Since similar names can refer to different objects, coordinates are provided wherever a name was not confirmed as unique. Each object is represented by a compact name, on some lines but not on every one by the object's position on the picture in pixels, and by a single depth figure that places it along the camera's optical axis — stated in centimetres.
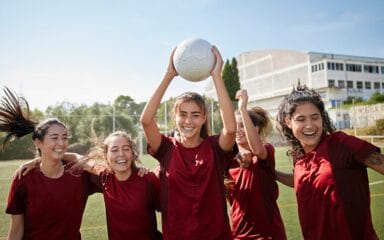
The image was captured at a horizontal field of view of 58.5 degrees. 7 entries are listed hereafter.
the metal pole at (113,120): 2573
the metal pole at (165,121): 2674
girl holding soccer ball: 281
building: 5303
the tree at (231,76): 4775
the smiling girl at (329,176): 255
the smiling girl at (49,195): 331
